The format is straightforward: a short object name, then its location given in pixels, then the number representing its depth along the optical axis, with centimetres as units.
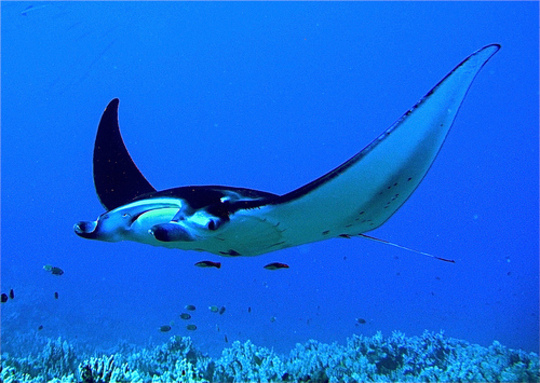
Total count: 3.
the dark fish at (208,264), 344
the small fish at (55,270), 592
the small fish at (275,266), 455
